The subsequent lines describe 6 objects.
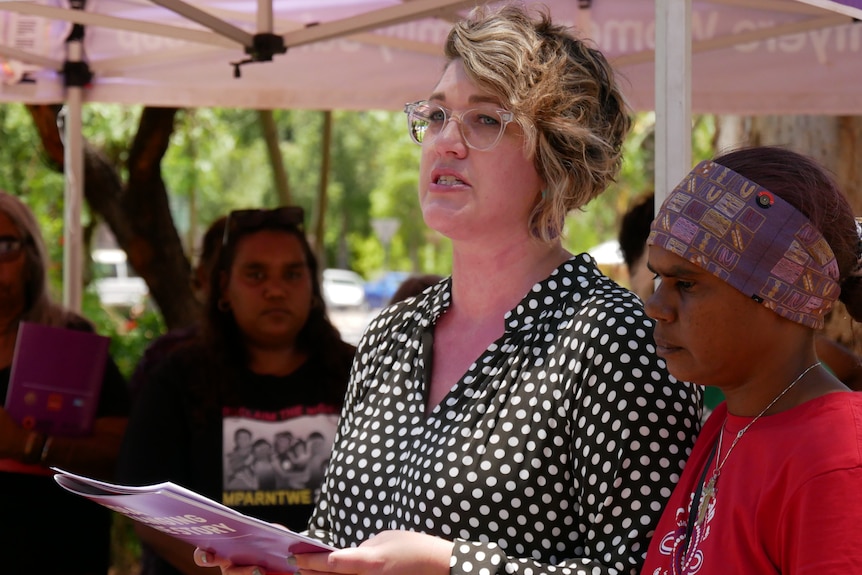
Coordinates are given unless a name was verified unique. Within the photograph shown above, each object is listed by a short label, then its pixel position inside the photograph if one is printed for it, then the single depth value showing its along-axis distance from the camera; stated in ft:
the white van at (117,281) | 93.76
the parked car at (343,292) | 134.31
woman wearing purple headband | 5.02
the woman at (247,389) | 11.32
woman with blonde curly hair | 5.99
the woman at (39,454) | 11.51
